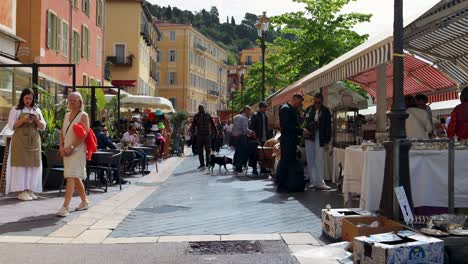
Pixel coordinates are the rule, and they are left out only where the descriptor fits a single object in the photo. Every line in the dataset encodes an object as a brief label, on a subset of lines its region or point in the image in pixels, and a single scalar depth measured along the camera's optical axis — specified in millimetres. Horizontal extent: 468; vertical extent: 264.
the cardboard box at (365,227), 6141
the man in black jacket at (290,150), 11461
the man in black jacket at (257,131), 16297
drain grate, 6344
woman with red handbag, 8727
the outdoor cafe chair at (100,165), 11438
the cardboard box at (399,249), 5184
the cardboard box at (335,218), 6748
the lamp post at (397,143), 6871
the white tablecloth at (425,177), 7668
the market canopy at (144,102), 25109
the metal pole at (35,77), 12609
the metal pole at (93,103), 18297
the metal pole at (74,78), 13312
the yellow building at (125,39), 57781
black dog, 16875
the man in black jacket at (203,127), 18016
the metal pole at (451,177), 7270
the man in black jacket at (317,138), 11812
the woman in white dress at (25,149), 10211
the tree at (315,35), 32781
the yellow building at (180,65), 100500
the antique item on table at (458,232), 5852
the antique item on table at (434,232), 5812
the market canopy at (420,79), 13969
